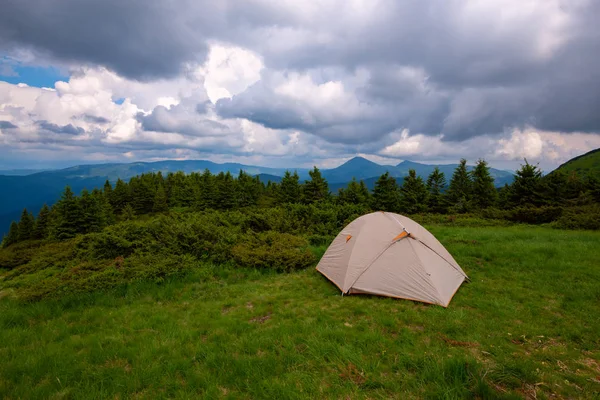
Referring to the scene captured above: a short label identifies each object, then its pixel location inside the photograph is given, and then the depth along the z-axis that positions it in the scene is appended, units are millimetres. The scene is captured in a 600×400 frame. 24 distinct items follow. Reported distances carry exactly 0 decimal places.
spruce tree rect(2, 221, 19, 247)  49450
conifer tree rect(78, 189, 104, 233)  36812
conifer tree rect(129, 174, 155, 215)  59781
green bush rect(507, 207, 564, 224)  22594
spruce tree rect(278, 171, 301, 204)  42719
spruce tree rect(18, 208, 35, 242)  49000
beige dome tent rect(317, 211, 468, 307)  8023
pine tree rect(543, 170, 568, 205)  29720
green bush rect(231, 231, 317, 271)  11336
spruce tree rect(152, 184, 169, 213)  58938
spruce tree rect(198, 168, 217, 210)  50566
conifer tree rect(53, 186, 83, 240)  36062
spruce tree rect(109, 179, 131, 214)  58594
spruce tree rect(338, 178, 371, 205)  36500
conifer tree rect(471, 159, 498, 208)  33906
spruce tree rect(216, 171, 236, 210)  50094
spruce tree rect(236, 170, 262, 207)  51875
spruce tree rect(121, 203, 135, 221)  53531
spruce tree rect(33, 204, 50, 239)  48938
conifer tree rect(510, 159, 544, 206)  30781
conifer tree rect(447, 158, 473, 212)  34844
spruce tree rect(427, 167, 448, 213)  36500
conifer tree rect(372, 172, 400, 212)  34844
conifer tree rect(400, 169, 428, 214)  35188
